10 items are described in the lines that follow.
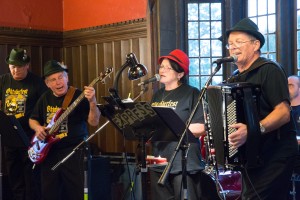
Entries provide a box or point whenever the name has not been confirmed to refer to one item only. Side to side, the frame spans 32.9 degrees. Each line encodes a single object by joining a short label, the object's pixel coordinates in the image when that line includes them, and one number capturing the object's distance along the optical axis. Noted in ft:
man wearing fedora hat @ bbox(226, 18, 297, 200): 10.57
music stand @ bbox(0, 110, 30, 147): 16.53
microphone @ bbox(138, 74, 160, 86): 14.06
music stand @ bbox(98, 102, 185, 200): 12.07
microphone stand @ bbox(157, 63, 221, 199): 11.03
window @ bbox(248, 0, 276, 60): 19.48
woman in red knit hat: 13.65
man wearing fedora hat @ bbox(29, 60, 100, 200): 16.53
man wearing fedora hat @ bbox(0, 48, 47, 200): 19.04
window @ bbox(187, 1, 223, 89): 20.58
